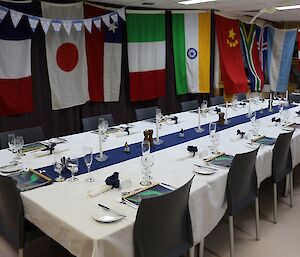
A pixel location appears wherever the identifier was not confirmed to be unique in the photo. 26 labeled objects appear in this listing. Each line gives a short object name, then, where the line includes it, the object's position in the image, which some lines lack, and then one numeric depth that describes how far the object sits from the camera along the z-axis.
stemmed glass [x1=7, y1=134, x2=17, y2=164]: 2.54
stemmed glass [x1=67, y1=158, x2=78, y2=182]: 2.16
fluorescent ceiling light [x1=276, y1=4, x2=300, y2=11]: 5.77
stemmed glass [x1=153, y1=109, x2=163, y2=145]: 3.03
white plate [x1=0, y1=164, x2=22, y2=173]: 2.31
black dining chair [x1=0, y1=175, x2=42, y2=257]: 1.92
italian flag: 5.39
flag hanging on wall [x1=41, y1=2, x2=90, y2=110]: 4.39
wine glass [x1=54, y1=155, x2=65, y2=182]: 2.17
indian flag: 6.15
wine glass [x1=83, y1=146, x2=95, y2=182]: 2.18
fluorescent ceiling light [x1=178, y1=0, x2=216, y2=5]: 5.12
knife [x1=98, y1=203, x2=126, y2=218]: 1.72
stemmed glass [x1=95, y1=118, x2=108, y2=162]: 2.62
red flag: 6.68
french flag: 3.97
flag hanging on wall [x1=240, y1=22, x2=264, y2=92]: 7.38
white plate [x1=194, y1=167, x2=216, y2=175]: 2.28
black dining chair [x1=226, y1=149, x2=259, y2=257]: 2.31
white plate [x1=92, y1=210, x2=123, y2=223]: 1.65
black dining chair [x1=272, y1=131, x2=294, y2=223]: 2.85
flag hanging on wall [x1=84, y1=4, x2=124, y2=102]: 4.84
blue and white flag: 7.97
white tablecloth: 1.61
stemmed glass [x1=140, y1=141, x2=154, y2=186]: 2.18
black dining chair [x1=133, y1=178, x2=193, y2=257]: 1.66
